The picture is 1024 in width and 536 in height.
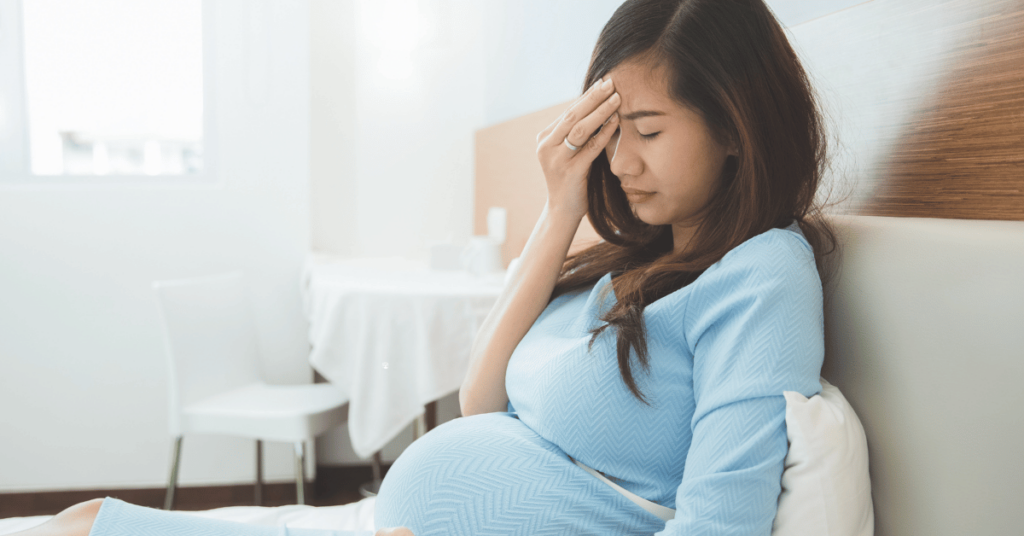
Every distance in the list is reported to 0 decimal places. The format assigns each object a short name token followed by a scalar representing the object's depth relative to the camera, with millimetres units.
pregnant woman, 742
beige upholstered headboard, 592
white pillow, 709
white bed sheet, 1202
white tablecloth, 1944
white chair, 2164
